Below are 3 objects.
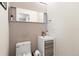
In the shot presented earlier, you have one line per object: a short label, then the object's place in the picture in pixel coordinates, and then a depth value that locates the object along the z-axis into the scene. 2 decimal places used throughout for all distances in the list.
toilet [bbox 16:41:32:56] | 1.00
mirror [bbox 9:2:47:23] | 1.05
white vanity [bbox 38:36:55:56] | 1.05
